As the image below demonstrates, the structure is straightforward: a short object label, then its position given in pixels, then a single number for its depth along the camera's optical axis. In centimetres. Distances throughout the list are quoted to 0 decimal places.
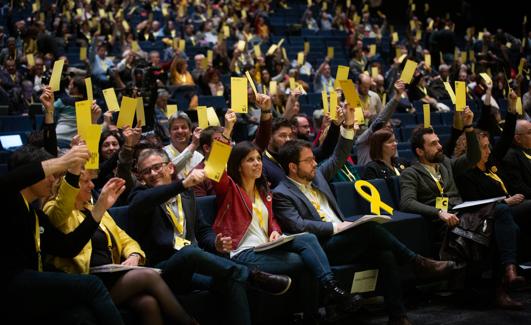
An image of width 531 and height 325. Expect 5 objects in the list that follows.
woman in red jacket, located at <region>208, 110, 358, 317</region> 317
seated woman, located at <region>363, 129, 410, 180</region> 440
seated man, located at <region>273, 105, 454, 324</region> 342
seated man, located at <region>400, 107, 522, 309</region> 381
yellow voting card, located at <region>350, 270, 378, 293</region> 347
